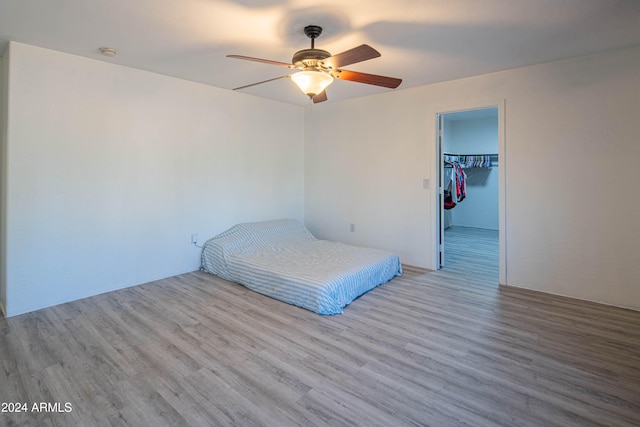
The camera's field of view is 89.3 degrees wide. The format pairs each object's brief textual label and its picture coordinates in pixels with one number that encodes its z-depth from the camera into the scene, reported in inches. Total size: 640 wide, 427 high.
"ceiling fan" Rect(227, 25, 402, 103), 92.2
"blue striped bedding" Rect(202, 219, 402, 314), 124.4
